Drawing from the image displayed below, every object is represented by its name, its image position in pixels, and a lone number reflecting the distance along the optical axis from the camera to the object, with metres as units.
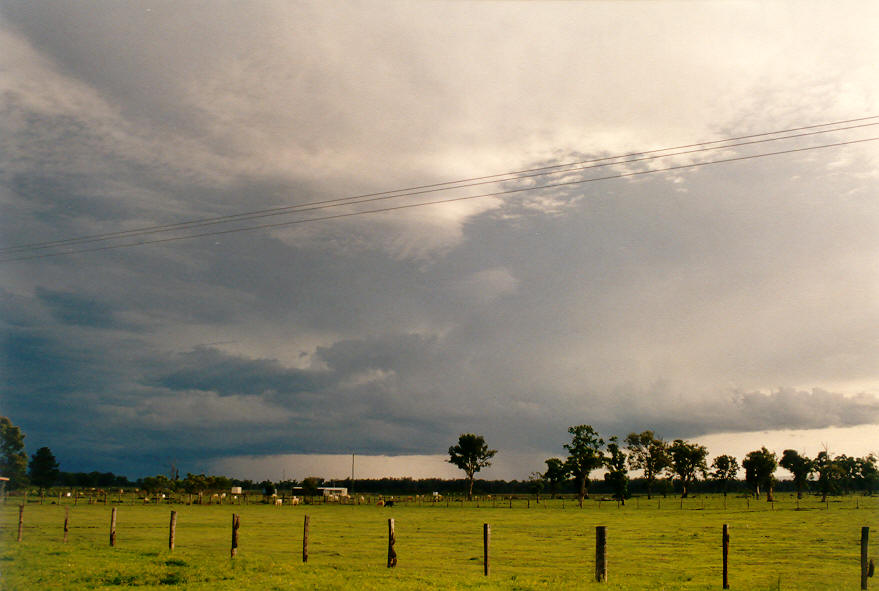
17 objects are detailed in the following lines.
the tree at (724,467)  180.75
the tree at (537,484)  156.76
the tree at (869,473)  147.75
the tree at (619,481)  112.88
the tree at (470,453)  183.88
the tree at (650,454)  173.75
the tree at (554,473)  137.38
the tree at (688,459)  166.25
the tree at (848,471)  146.60
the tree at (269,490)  142.46
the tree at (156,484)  143.10
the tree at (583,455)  128.50
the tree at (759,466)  136.88
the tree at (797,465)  139.12
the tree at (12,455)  152.75
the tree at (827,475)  117.50
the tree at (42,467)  177.62
